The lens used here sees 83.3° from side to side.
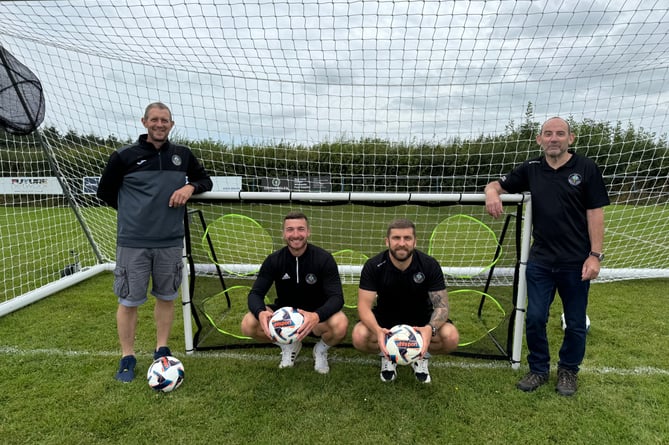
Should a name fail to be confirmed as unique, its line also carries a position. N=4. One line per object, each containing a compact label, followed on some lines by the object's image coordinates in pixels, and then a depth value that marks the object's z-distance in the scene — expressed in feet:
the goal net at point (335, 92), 11.94
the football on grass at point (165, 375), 8.71
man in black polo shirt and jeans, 8.20
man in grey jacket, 9.03
